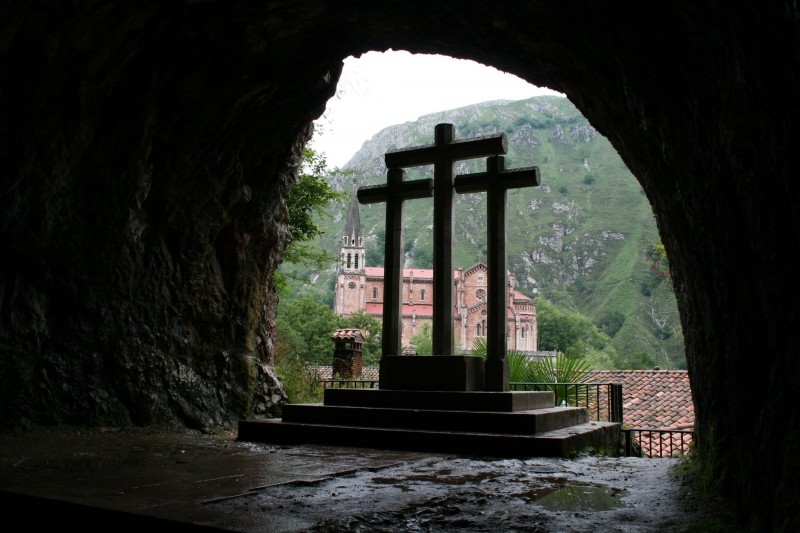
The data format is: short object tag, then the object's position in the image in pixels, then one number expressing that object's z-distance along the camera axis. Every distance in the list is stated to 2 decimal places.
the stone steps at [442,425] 5.57
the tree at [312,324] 64.00
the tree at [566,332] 83.94
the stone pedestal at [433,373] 6.97
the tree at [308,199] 15.57
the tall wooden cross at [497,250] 7.32
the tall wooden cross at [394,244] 8.05
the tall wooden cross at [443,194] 7.79
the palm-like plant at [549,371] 9.62
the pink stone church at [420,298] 85.50
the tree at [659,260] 14.37
